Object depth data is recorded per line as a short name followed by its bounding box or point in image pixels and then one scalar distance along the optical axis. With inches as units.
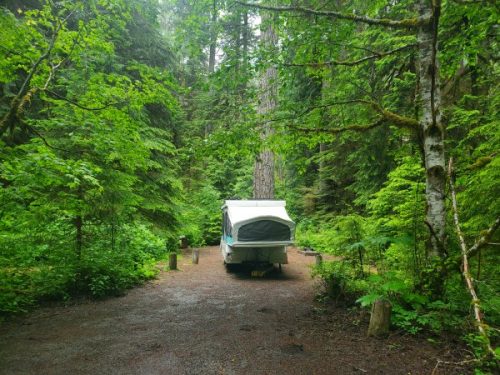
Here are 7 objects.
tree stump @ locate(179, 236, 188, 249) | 569.6
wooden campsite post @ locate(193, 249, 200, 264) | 446.9
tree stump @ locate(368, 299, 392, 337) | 181.0
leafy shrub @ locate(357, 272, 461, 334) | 174.7
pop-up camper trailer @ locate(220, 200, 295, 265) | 347.6
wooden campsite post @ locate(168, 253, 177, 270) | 397.7
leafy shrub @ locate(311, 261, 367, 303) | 241.8
